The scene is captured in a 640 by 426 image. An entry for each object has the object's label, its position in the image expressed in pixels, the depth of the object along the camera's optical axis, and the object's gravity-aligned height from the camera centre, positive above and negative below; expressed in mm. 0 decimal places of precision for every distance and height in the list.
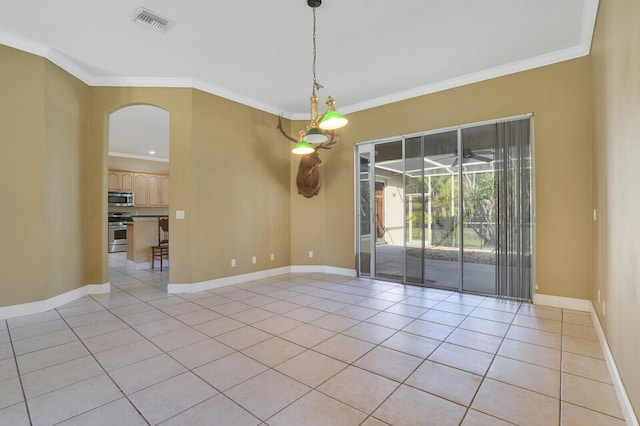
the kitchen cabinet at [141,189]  9695 +877
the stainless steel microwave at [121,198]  8992 +551
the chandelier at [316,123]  3008 +953
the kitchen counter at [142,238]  6723 -503
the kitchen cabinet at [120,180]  9211 +1117
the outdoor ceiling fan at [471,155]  4469 +919
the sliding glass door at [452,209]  4156 +99
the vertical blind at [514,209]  4090 +78
